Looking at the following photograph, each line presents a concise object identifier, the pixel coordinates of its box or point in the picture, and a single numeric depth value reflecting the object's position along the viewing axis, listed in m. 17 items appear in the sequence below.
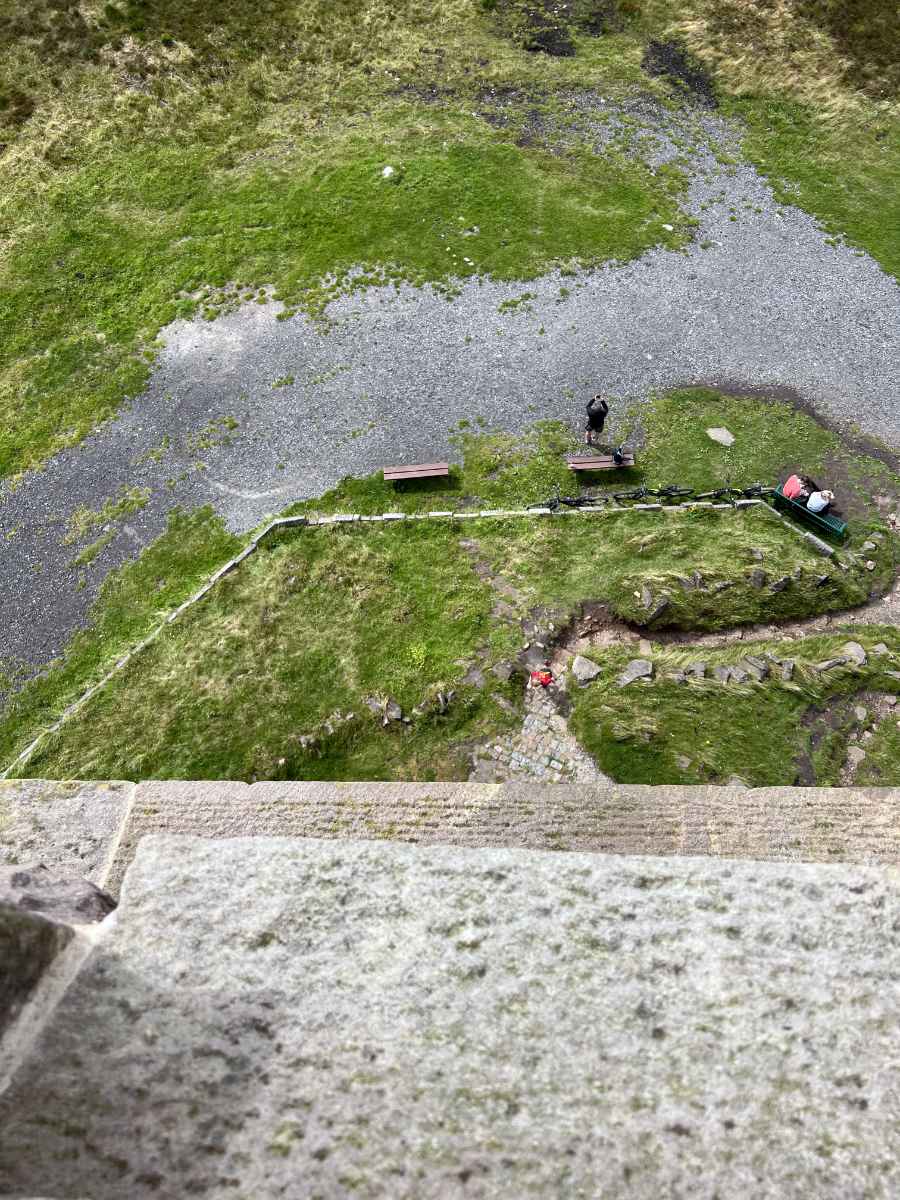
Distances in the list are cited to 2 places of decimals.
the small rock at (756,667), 16.92
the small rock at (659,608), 18.08
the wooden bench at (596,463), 20.83
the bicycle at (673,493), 20.52
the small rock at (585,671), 17.11
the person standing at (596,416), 20.62
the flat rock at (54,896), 9.44
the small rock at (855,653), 17.12
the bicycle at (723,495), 20.50
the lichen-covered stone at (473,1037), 6.87
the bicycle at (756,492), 20.50
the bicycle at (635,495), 20.50
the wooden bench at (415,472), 20.81
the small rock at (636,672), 16.94
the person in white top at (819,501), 19.73
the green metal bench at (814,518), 19.67
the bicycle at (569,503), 20.33
